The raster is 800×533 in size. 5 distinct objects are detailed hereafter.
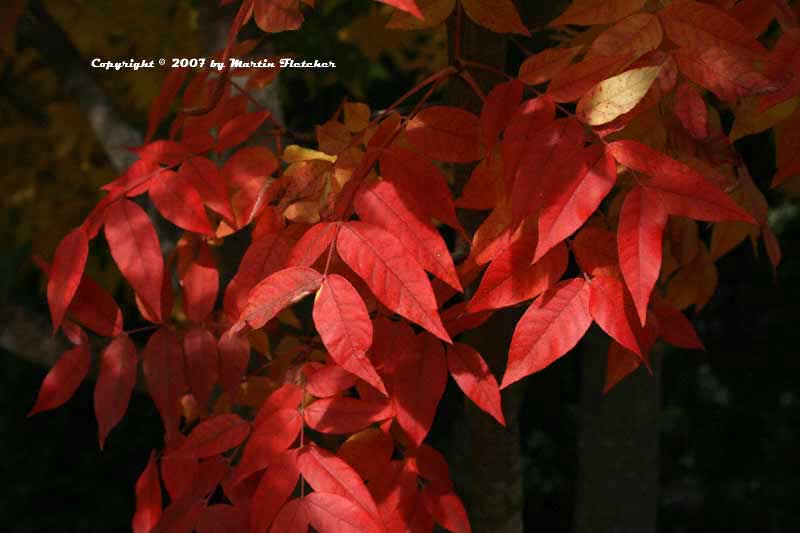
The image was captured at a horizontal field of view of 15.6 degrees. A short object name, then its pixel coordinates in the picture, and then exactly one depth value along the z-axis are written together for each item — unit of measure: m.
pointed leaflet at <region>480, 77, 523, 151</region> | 1.20
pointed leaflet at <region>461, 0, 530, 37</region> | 1.22
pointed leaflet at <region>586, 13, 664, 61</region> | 1.16
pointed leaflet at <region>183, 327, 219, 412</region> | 1.26
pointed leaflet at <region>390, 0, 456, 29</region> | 1.22
